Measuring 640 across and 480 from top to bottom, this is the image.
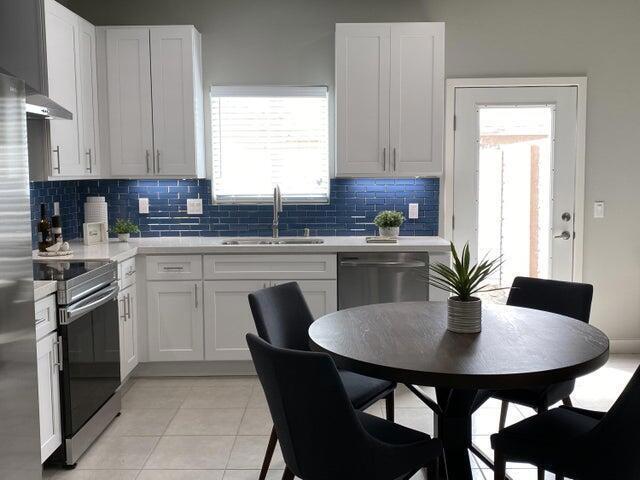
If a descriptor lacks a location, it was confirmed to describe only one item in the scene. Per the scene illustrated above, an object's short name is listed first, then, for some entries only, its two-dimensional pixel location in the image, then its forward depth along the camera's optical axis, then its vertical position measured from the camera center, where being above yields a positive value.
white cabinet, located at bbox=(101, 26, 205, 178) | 4.44 +0.63
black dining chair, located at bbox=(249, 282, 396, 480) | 2.75 -0.61
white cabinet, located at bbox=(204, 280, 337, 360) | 4.31 -0.74
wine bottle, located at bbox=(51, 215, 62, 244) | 3.95 -0.22
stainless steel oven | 3.03 -0.77
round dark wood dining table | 2.00 -0.54
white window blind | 4.80 +0.35
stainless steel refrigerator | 2.09 -0.35
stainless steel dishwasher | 4.26 -0.54
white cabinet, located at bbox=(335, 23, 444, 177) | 4.41 +0.62
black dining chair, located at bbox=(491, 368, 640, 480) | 1.96 -0.83
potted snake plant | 2.41 -0.41
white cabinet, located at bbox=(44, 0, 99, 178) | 3.73 +0.63
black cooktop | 3.08 -0.38
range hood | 2.92 +0.69
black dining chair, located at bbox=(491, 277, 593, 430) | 2.74 -0.54
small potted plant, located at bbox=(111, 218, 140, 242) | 4.54 -0.25
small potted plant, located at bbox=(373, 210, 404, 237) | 4.55 -0.22
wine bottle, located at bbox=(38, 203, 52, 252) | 3.85 -0.23
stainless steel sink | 4.55 -0.34
